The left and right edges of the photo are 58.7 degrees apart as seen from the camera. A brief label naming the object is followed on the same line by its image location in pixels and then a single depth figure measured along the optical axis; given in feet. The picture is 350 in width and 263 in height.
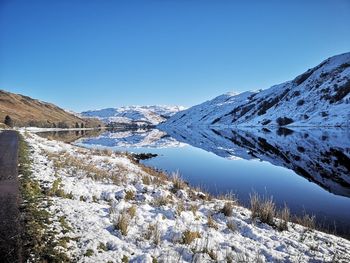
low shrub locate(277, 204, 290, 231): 35.83
